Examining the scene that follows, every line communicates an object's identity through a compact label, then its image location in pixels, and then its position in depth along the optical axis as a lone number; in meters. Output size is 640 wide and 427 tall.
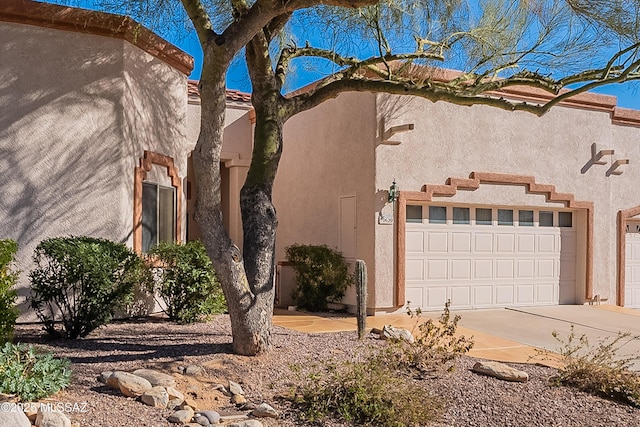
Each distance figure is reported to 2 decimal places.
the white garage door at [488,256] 12.17
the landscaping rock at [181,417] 5.01
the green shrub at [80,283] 7.90
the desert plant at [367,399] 5.40
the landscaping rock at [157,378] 5.79
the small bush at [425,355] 6.93
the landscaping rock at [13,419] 4.32
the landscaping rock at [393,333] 8.27
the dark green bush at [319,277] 11.96
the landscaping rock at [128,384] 5.48
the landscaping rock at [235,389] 5.91
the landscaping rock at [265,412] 5.35
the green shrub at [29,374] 5.00
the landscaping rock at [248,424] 4.96
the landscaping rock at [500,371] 6.85
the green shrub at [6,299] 6.53
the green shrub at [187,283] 9.43
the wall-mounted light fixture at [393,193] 11.56
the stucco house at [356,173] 9.36
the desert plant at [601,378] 6.48
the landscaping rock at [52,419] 4.51
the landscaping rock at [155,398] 5.32
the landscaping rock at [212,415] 5.11
